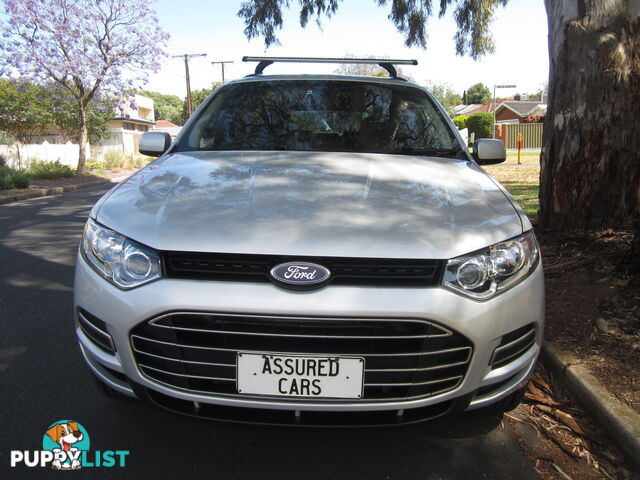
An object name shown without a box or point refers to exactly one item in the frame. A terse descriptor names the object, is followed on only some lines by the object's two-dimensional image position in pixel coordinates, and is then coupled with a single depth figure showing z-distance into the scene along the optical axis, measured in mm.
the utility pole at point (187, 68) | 35406
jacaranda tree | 17734
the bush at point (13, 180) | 13969
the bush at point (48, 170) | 17836
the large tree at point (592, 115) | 3990
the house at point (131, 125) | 31273
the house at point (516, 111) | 60334
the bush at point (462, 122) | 45094
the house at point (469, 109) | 75600
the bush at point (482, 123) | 40438
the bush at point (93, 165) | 24425
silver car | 1659
